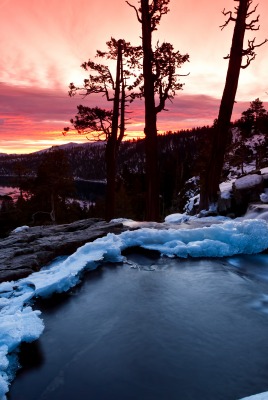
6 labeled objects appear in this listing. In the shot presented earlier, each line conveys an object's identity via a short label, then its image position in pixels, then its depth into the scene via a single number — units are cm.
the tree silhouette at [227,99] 1059
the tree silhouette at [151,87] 1164
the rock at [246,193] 1003
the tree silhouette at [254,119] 4372
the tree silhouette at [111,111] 1564
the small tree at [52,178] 3416
